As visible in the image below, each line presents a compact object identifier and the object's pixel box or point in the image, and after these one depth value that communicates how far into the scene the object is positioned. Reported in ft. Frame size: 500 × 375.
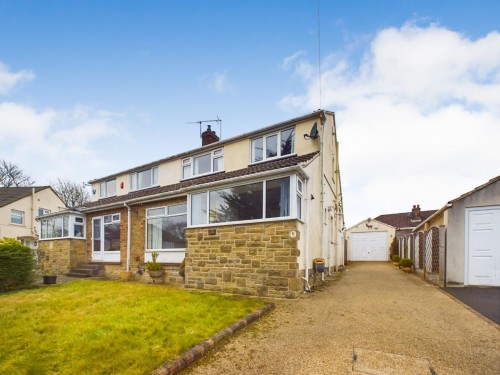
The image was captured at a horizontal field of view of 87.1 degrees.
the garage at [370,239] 87.20
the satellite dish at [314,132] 34.35
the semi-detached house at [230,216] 25.99
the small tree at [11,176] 116.16
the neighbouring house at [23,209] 83.15
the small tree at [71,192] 124.77
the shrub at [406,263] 49.70
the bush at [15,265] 32.12
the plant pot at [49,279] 36.60
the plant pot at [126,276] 40.04
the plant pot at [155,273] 36.24
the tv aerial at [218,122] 55.28
